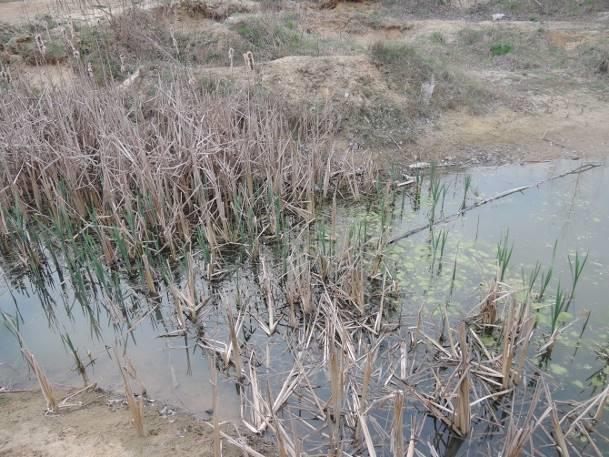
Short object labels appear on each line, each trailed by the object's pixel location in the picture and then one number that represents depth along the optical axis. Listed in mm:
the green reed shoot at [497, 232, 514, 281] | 3354
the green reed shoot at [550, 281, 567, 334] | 2933
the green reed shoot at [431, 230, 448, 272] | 3916
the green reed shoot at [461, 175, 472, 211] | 4898
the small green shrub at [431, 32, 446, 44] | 10336
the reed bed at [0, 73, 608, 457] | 2611
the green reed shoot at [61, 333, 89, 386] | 3041
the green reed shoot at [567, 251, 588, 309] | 3250
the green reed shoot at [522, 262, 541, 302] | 3703
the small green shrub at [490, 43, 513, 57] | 9477
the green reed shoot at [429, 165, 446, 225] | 4520
